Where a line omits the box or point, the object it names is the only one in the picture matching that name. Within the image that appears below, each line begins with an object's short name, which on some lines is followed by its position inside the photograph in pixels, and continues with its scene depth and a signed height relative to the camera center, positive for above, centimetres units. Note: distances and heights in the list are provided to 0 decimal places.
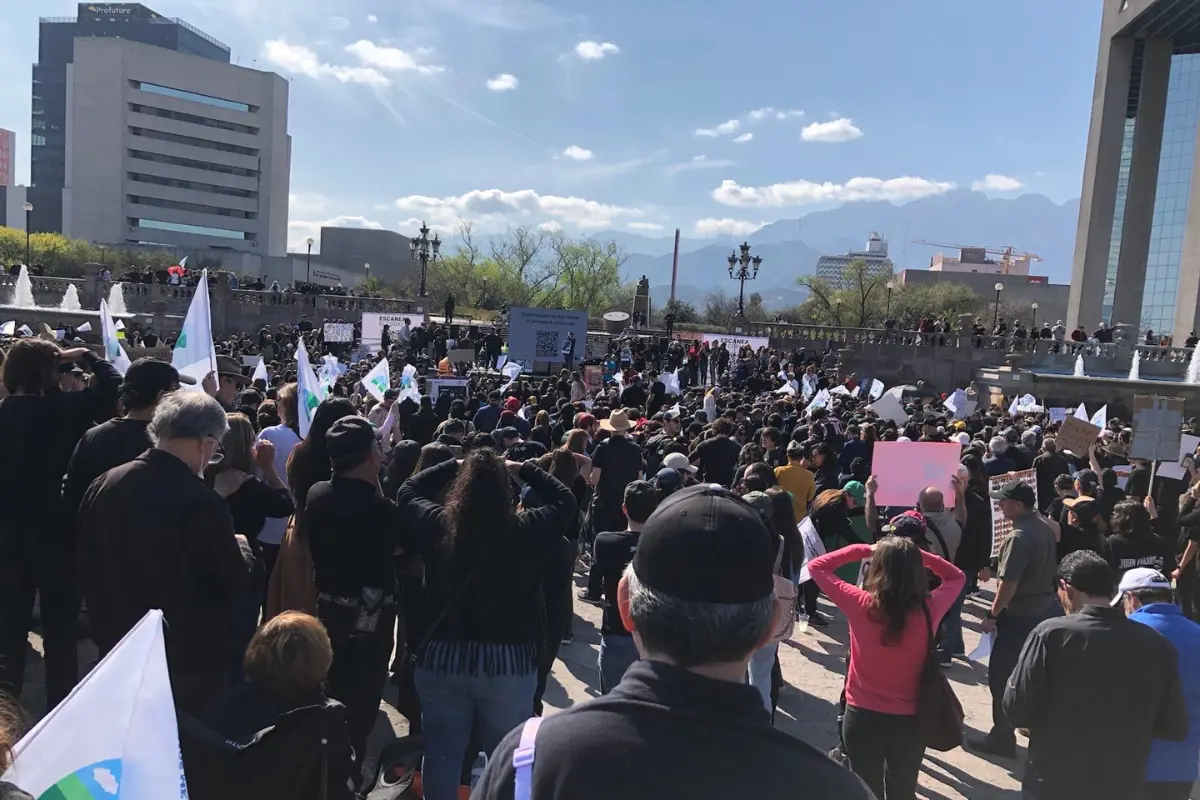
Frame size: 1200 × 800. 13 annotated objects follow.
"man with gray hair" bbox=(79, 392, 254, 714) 339 -101
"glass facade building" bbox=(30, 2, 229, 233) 12488 +3863
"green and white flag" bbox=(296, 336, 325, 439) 740 -77
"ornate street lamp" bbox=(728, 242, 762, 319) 3625 +346
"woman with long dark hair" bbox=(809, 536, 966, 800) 386 -136
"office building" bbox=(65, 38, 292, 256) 9606 +1695
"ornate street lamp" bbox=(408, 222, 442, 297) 4744 +421
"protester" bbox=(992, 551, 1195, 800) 355 -137
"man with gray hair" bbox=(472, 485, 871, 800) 146 -66
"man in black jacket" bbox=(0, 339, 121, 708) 436 -112
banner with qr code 2194 -21
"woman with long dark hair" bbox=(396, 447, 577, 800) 357 -121
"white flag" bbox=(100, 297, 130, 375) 884 -56
